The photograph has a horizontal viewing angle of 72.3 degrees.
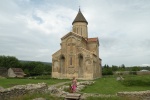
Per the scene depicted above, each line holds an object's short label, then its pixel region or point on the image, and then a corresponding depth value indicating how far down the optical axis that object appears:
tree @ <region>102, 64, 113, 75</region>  35.55
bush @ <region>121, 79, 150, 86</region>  14.82
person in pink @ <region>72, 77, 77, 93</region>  8.75
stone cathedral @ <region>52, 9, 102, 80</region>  22.16
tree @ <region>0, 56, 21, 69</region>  42.24
